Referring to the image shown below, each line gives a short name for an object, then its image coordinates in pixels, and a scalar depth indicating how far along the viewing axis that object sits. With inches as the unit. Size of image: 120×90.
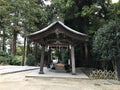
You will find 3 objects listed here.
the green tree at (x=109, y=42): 202.6
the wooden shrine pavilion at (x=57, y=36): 219.7
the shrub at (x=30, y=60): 432.6
